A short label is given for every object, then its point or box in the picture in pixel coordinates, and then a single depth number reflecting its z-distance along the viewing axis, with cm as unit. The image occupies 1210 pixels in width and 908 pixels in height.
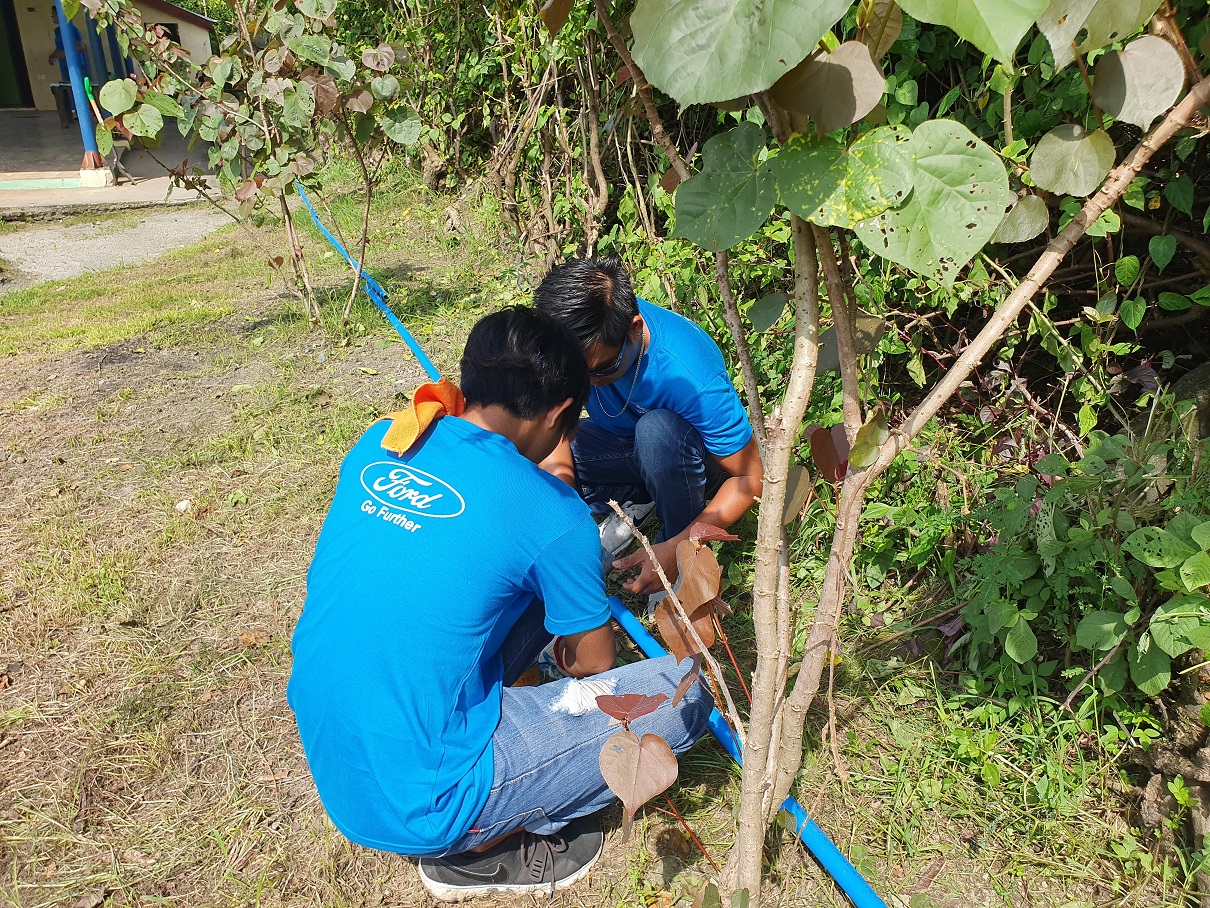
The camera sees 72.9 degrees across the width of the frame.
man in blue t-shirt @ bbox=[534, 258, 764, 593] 214
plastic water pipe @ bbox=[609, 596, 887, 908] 150
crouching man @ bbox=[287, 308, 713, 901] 139
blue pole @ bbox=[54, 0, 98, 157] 902
